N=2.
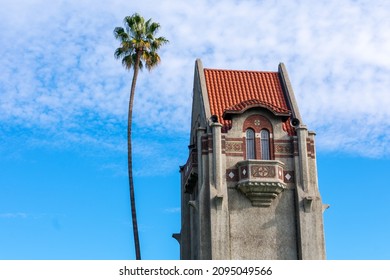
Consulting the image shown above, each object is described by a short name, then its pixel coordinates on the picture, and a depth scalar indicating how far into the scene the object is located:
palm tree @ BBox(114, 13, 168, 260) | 44.97
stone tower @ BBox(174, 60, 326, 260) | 35.56
